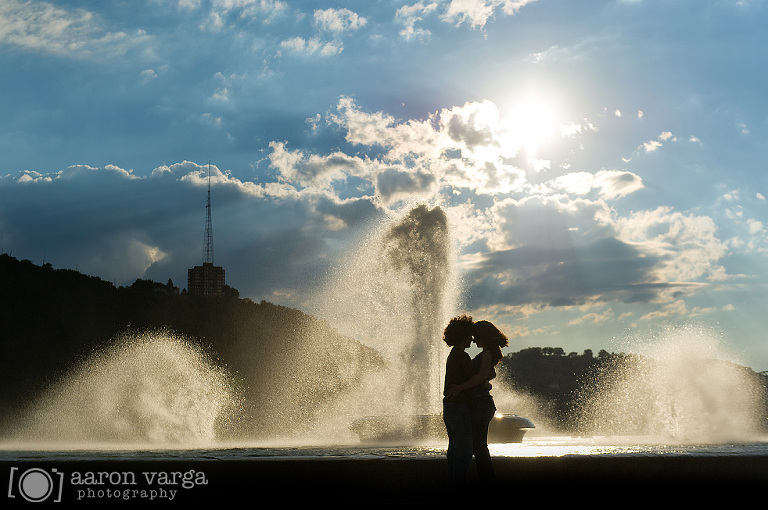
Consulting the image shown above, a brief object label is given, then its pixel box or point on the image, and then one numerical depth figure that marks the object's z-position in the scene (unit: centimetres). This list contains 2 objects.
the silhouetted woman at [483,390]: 862
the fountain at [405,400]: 3453
